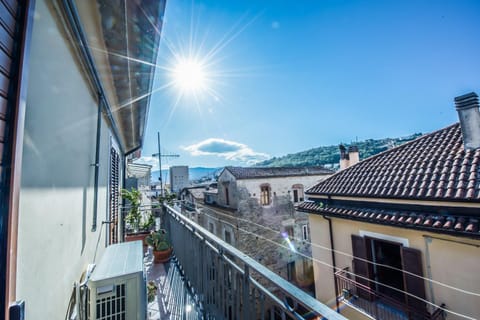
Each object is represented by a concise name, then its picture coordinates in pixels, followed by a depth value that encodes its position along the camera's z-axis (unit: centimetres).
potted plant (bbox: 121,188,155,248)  489
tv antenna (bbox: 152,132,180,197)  1238
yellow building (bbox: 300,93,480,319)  306
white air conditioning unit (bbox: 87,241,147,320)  134
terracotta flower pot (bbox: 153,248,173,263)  367
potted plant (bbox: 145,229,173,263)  368
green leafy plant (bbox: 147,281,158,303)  248
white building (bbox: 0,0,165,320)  59
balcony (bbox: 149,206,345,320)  84
